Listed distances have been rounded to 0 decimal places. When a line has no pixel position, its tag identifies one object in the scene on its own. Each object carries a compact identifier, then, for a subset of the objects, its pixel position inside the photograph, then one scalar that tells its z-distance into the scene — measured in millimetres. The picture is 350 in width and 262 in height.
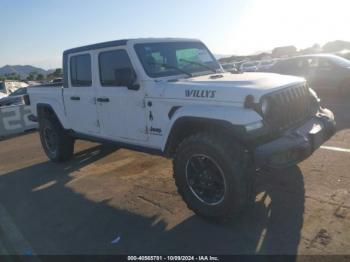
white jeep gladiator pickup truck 3969
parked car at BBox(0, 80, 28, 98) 28044
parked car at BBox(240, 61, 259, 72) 20475
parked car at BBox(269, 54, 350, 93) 11422
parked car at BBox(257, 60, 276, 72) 16350
